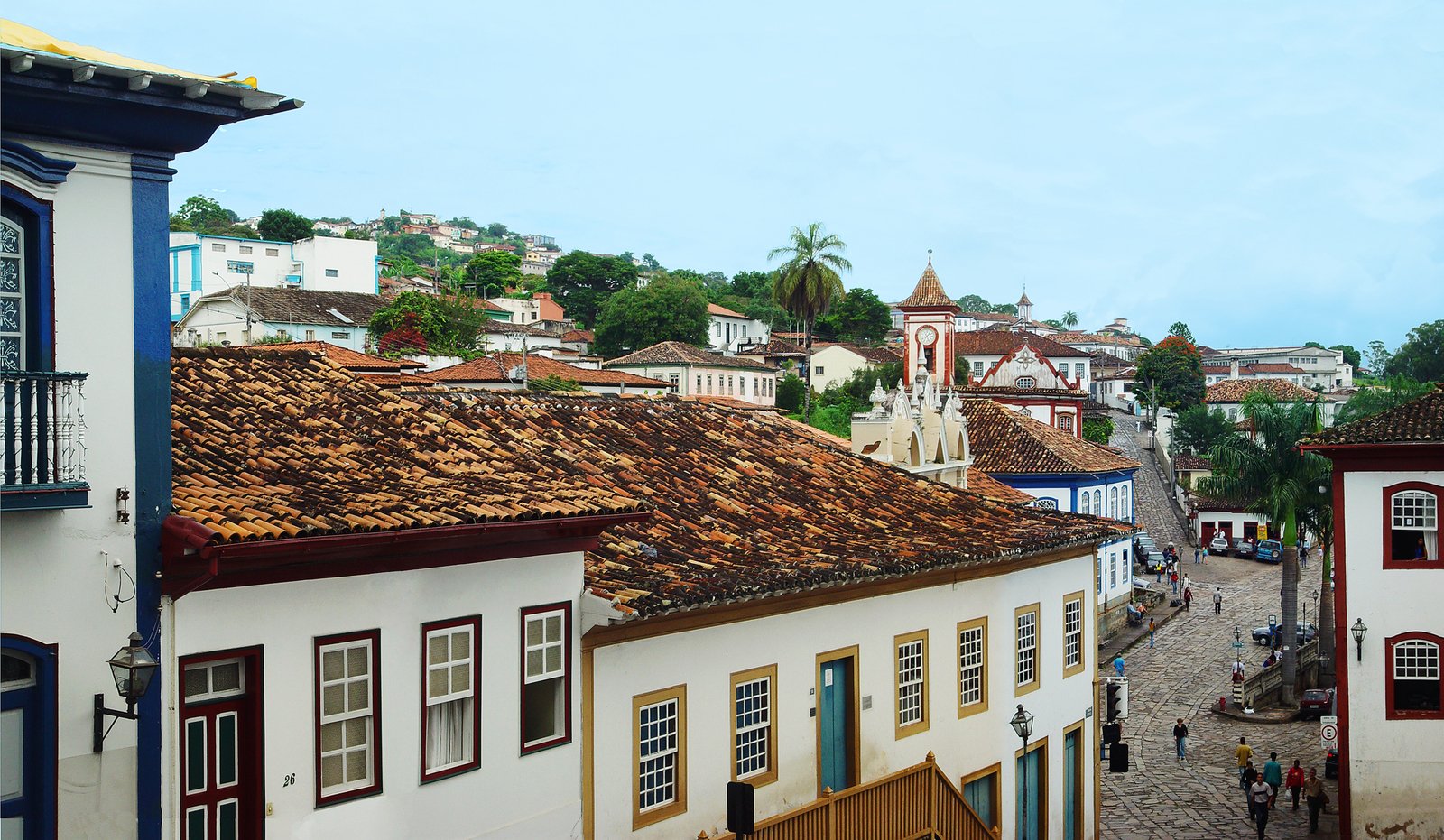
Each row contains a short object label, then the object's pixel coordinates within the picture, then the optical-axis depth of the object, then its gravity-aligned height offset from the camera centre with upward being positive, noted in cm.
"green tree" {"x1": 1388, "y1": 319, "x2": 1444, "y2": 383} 12488 +419
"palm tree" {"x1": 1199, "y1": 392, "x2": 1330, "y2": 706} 3734 -186
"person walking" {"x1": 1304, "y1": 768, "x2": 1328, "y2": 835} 2733 -762
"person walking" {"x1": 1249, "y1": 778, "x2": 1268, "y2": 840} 2552 -720
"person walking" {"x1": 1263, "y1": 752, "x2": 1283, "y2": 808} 2794 -731
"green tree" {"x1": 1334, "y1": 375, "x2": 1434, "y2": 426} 3947 +5
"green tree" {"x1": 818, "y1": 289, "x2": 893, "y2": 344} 11706 +684
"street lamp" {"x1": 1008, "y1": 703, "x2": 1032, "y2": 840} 1880 -424
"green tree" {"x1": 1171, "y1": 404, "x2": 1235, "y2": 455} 9619 -177
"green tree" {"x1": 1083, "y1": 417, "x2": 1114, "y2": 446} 9294 -187
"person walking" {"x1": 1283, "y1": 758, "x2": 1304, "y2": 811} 2833 -751
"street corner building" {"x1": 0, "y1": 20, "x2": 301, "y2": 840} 870 -1
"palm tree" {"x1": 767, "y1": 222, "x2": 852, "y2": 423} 7531 +689
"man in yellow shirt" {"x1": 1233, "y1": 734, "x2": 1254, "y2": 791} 2956 -729
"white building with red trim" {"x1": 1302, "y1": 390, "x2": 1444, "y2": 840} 2602 -413
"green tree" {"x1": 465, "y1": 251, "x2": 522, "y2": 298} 11781 +1116
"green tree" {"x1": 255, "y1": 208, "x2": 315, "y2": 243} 10181 +1276
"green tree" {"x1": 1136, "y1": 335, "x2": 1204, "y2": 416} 11681 +222
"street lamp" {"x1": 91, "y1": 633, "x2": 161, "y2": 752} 873 -162
